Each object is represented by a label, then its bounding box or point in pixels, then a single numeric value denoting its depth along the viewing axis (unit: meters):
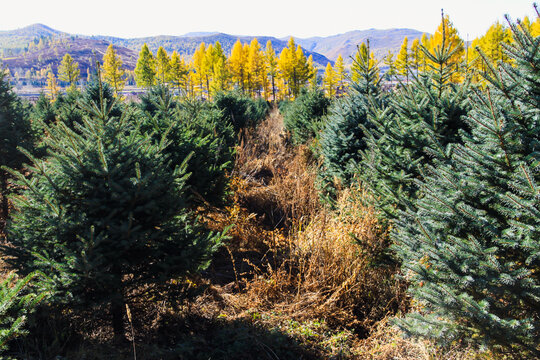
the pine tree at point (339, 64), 44.98
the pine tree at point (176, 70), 43.50
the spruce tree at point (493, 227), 2.13
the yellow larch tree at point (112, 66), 38.22
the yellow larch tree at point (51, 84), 48.25
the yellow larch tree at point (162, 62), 42.27
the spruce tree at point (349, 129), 5.64
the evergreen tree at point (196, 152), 5.00
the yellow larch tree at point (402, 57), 37.44
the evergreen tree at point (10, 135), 6.34
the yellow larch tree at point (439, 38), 26.94
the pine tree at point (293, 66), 42.56
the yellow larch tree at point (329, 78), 46.38
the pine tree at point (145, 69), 40.56
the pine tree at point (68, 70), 37.39
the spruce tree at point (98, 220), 2.55
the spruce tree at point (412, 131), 3.75
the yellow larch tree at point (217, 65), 42.31
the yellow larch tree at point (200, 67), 48.29
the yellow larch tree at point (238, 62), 46.50
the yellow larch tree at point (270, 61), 46.81
